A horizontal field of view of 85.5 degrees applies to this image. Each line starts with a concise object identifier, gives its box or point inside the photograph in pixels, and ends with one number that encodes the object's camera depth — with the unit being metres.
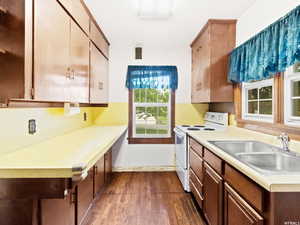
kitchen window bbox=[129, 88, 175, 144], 3.11
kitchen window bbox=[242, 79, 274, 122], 1.76
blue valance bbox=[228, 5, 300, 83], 1.25
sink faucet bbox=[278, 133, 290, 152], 1.31
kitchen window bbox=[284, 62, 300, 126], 1.42
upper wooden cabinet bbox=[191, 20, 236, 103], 2.21
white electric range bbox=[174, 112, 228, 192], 2.34
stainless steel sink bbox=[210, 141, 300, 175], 1.21
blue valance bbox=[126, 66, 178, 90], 3.03
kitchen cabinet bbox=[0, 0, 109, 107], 0.97
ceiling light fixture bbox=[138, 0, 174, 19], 1.75
